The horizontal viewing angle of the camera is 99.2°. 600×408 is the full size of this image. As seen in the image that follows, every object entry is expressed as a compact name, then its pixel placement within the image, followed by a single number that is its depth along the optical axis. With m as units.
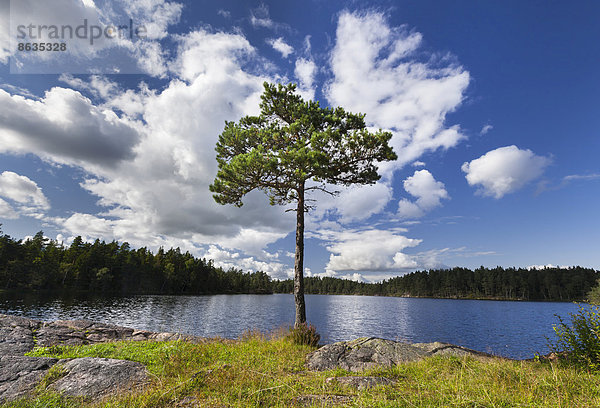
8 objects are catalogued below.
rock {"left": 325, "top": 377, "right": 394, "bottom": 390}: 5.74
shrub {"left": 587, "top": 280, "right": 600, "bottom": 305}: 35.69
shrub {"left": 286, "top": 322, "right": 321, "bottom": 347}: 11.55
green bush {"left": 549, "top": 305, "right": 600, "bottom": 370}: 7.25
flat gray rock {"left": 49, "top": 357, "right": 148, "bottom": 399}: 5.64
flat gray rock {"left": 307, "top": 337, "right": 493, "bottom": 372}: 8.65
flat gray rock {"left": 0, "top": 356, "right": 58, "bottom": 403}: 5.55
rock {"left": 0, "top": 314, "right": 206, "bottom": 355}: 10.07
